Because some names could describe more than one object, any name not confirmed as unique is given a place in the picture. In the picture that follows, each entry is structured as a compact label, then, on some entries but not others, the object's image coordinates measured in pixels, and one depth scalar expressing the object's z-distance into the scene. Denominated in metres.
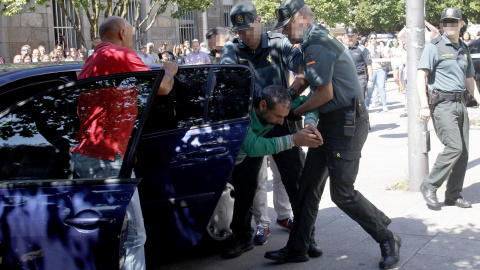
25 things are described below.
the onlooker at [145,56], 14.21
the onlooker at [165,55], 15.26
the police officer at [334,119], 4.02
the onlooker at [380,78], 13.67
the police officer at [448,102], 5.47
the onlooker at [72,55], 15.51
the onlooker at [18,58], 14.81
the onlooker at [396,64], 17.47
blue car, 2.73
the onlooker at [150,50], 15.63
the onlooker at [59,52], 15.32
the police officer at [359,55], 10.70
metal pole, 6.14
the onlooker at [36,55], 15.24
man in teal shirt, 3.96
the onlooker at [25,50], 15.33
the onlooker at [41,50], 15.42
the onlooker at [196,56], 12.49
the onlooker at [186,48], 18.02
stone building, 17.92
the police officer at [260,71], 4.54
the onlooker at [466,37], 20.31
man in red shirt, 3.03
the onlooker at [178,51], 17.94
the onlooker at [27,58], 14.38
